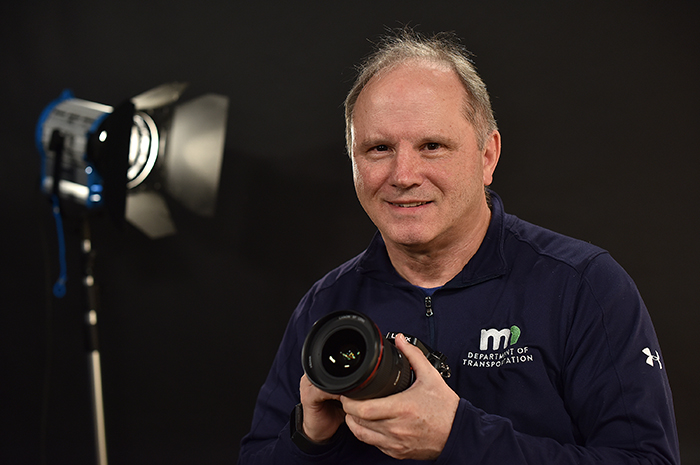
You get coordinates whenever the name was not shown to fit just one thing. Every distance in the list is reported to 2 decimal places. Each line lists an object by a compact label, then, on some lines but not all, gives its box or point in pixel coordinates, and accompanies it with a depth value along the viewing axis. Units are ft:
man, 3.15
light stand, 6.28
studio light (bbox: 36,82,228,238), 6.00
